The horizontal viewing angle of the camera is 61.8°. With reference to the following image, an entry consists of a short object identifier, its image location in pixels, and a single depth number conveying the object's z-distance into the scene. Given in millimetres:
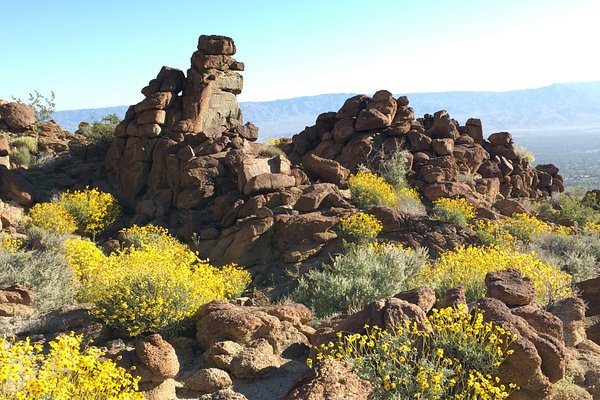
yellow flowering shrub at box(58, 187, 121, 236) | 16156
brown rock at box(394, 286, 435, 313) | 6425
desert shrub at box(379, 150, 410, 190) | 19391
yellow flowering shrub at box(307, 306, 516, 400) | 4645
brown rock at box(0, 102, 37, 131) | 22219
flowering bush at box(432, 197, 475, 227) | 15602
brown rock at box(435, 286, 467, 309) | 6299
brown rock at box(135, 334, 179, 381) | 5520
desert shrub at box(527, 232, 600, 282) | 11898
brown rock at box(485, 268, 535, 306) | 6562
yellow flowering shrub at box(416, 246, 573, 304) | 8164
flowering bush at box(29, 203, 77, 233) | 15008
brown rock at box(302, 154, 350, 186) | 17781
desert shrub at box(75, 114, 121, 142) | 22547
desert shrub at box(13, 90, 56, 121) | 27812
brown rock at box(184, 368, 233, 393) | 5773
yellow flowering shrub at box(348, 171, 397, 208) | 16172
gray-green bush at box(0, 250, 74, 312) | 8977
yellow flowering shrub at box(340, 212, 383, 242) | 13414
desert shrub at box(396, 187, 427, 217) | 17300
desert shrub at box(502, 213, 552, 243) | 15375
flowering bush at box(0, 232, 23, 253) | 11094
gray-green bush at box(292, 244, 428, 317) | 8867
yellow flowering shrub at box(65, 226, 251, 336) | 6770
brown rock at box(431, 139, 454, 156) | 22141
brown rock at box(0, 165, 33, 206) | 17094
